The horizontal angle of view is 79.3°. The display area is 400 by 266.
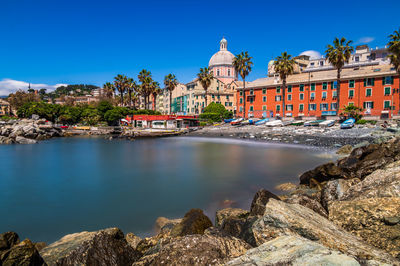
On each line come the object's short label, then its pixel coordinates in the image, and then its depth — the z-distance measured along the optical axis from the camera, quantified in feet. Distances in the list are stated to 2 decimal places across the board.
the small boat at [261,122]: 195.11
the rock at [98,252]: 17.30
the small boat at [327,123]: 156.92
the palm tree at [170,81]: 269.03
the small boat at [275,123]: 181.07
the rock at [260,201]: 21.69
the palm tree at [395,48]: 150.10
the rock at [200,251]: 13.74
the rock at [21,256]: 16.58
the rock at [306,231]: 14.38
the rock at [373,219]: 16.49
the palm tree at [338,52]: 163.84
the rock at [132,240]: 24.28
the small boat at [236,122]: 205.67
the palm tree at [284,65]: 192.13
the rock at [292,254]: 10.32
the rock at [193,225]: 21.50
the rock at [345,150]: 85.83
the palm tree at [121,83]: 273.07
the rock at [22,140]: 154.35
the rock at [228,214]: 25.72
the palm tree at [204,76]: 249.55
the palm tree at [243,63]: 215.31
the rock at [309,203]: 22.77
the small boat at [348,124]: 140.87
